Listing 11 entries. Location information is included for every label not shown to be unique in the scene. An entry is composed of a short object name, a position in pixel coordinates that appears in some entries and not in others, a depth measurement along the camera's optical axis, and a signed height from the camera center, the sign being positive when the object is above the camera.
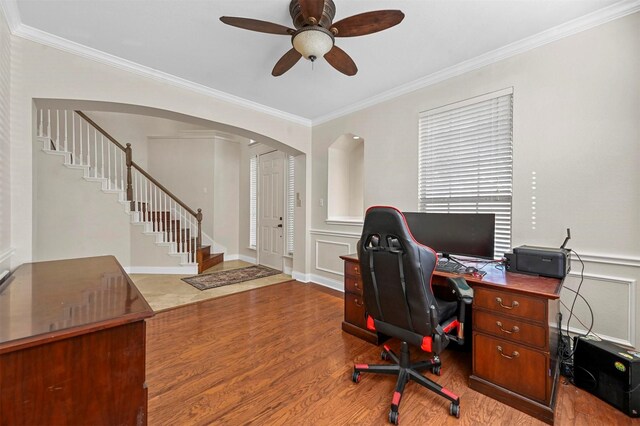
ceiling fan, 1.66 +1.22
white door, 5.25 -0.01
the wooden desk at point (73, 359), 0.81 -0.51
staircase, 4.50 +0.51
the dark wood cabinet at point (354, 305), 2.53 -0.93
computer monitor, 2.12 -0.18
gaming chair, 1.54 -0.52
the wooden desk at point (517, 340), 1.56 -0.81
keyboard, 2.03 -0.44
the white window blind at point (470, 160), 2.47 +0.53
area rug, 4.25 -1.20
